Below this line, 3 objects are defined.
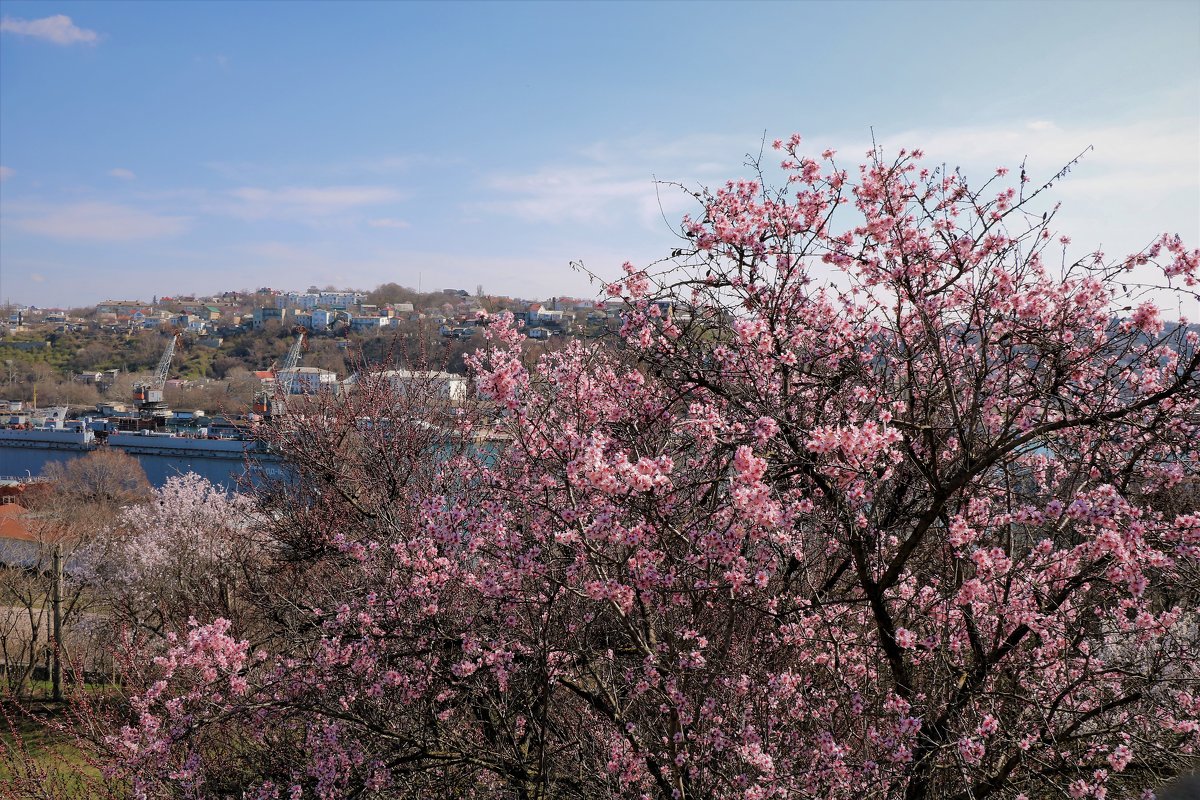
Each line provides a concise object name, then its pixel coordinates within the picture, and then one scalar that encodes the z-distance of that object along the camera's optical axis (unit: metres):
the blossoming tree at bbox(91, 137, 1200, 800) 3.46
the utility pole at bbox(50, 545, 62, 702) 14.64
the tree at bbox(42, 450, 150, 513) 33.88
